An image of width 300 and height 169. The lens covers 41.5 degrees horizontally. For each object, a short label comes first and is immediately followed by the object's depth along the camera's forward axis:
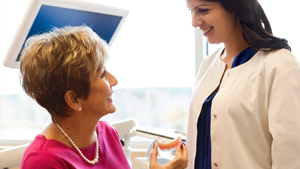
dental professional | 1.33
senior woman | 1.11
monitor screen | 1.42
